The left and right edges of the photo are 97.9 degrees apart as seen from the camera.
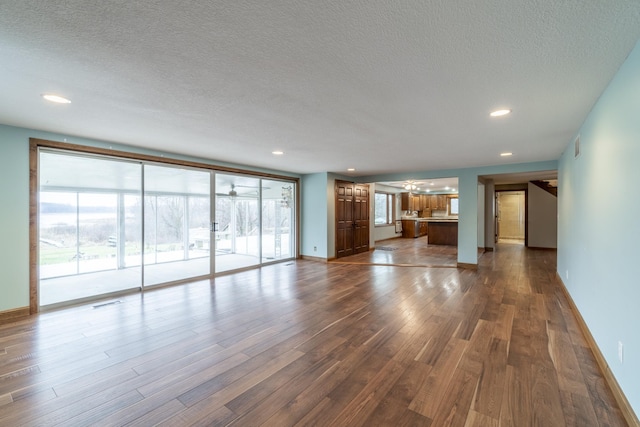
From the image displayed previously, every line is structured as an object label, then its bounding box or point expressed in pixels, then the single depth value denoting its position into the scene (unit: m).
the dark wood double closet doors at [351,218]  7.81
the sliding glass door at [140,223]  4.60
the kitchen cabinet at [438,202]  14.58
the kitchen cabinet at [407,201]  13.41
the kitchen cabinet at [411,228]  13.06
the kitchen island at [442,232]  10.60
